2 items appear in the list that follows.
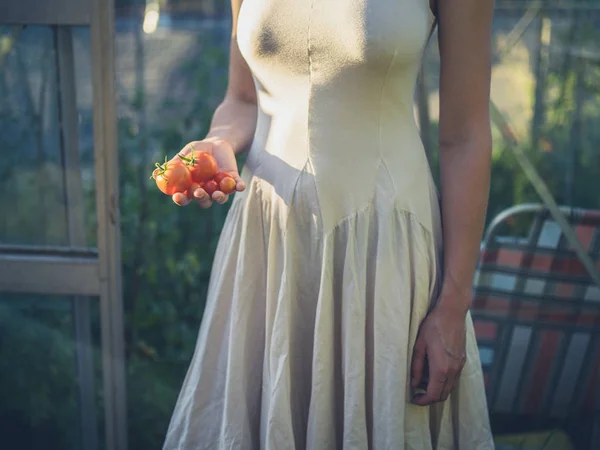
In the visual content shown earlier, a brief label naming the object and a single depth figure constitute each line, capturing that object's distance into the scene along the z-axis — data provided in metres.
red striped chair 2.90
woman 1.39
